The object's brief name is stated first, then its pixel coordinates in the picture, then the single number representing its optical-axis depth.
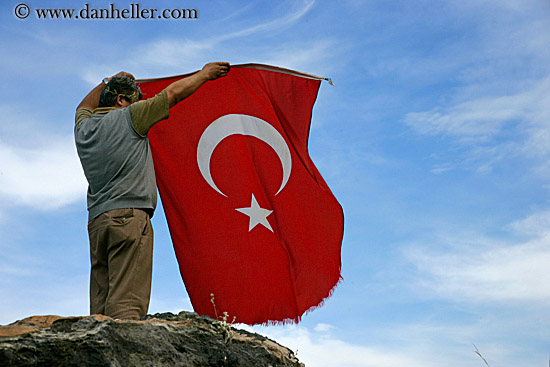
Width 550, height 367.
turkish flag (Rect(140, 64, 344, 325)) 5.76
